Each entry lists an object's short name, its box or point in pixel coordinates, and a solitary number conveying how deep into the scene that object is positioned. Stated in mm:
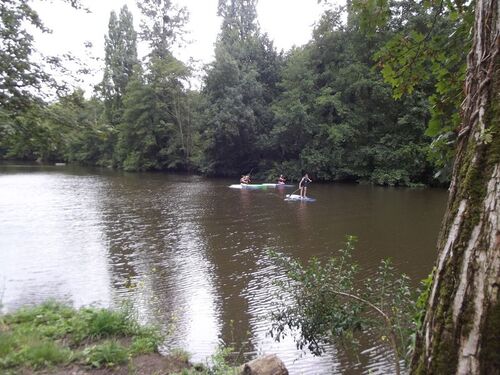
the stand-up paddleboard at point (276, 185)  28473
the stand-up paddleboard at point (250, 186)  27116
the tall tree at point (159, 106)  42281
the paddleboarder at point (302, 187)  22141
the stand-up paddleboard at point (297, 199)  21333
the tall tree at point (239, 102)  35406
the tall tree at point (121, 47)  48219
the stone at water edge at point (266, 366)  4441
